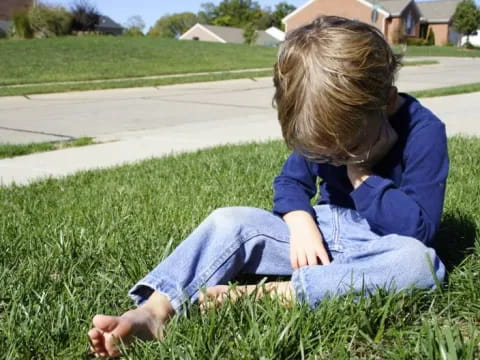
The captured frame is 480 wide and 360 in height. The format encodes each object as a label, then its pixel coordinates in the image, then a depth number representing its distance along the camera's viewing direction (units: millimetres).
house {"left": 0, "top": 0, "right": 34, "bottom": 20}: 46250
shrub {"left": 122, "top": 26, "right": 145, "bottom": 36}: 55656
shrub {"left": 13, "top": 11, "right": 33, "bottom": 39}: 32344
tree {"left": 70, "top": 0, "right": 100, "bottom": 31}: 37656
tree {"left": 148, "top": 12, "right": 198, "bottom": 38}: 107188
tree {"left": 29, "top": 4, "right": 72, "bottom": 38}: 33562
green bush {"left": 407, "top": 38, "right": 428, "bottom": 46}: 53797
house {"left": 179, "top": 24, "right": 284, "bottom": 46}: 73875
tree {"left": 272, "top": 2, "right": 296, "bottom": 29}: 91625
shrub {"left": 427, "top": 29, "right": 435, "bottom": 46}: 57769
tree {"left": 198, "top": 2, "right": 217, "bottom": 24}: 102625
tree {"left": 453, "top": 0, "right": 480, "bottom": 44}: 57562
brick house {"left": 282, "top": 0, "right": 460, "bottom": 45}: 55281
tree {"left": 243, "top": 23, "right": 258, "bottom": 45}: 56125
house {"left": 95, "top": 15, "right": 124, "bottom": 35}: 67938
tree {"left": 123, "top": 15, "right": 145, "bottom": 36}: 55688
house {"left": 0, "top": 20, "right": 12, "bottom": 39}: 44306
